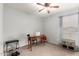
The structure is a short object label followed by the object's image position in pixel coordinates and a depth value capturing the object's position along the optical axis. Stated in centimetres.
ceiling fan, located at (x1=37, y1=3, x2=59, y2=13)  198
